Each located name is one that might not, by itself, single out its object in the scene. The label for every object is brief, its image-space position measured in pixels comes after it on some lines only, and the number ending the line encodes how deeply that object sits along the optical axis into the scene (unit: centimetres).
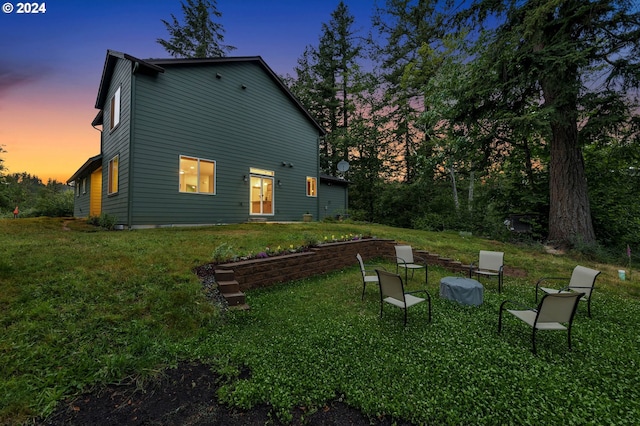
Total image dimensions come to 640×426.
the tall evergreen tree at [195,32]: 2161
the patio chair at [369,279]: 472
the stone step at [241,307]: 374
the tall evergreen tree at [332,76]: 2269
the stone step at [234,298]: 382
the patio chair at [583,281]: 404
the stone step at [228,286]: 403
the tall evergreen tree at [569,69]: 755
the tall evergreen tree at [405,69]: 1673
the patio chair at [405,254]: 635
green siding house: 909
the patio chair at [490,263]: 561
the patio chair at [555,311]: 288
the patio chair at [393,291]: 341
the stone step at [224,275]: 428
